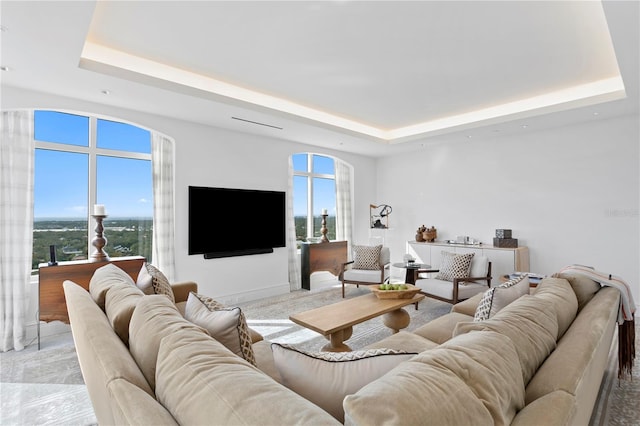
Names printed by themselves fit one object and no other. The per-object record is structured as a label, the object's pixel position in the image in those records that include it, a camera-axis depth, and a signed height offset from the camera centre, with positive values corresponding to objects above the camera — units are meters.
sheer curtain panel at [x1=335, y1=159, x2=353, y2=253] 6.87 +0.29
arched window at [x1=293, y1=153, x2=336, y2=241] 6.34 +0.53
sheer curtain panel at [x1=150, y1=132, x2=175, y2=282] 4.38 +0.18
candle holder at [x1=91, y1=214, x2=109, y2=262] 3.63 -0.22
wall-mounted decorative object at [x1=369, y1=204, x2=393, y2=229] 6.90 +0.10
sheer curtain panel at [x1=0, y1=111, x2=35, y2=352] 3.35 +0.02
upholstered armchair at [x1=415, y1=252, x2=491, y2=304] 4.08 -0.77
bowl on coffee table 3.35 -0.73
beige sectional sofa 0.78 -0.46
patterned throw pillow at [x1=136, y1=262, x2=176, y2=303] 2.49 -0.46
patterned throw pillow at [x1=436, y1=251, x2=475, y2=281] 4.35 -0.63
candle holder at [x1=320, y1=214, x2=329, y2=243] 6.11 -0.22
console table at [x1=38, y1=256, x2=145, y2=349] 3.28 -0.60
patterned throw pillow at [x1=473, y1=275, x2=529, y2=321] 2.12 -0.51
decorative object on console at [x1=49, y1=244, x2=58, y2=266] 3.41 -0.33
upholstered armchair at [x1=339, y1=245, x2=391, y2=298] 5.08 -0.76
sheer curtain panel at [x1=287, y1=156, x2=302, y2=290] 5.80 -0.38
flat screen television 4.63 +0.00
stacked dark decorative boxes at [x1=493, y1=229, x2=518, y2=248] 5.12 -0.34
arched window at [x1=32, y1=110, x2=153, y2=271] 3.79 +0.47
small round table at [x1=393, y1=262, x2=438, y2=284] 4.87 -0.74
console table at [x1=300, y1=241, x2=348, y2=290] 5.84 -0.68
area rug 3.52 -1.23
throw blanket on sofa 2.23 -0.71
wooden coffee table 2.73 -0.85
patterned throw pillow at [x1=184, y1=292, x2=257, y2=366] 1.57 -0.52
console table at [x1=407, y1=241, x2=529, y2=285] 4.94 -0.57
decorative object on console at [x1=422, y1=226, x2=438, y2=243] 6.14 -0.30
